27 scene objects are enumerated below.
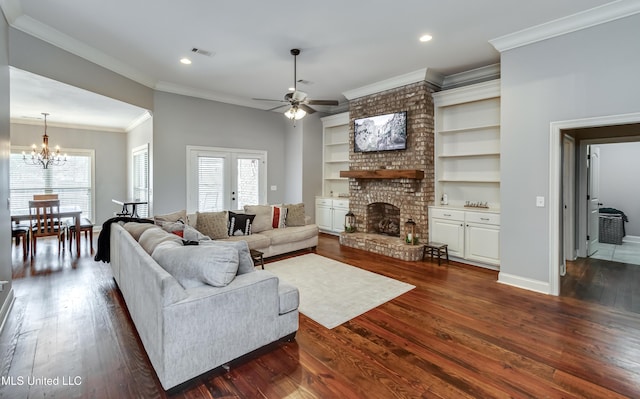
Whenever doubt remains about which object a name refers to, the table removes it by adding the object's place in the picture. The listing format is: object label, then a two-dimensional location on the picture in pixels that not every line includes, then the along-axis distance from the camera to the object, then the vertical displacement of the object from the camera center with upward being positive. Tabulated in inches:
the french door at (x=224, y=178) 253.3 +17.0
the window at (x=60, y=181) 283.9 +16.4
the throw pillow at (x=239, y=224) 200.8 -18.2
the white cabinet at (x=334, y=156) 301.0 +42.5
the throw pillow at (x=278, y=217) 223.5 -14.8
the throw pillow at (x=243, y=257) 101.2 -20.5
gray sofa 77.2 -32.7
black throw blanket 166.2 -25.8
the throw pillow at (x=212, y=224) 189.2 -17.4
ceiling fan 159.2 +51.8
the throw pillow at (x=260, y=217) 211.6 -14.3
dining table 205.4 -12.0
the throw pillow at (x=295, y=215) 233.0 -14.2
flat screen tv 218.2 +49.7
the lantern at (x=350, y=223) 257.3 -22.4
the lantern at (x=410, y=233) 211.6 -25.4
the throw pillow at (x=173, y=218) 167.0 -11.7
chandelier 267.7 +38.1
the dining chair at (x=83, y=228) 222.7 -22.9
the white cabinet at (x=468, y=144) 198.4 +37.6
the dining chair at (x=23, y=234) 207.5 -25.8
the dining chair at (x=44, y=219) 199.2 -14.8
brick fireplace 211.5 +11.8
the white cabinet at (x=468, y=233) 182.7 -23.5
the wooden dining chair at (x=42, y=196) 263.0 +0.9
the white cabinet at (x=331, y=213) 285.1 -16.1
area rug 128.3 -46.6
